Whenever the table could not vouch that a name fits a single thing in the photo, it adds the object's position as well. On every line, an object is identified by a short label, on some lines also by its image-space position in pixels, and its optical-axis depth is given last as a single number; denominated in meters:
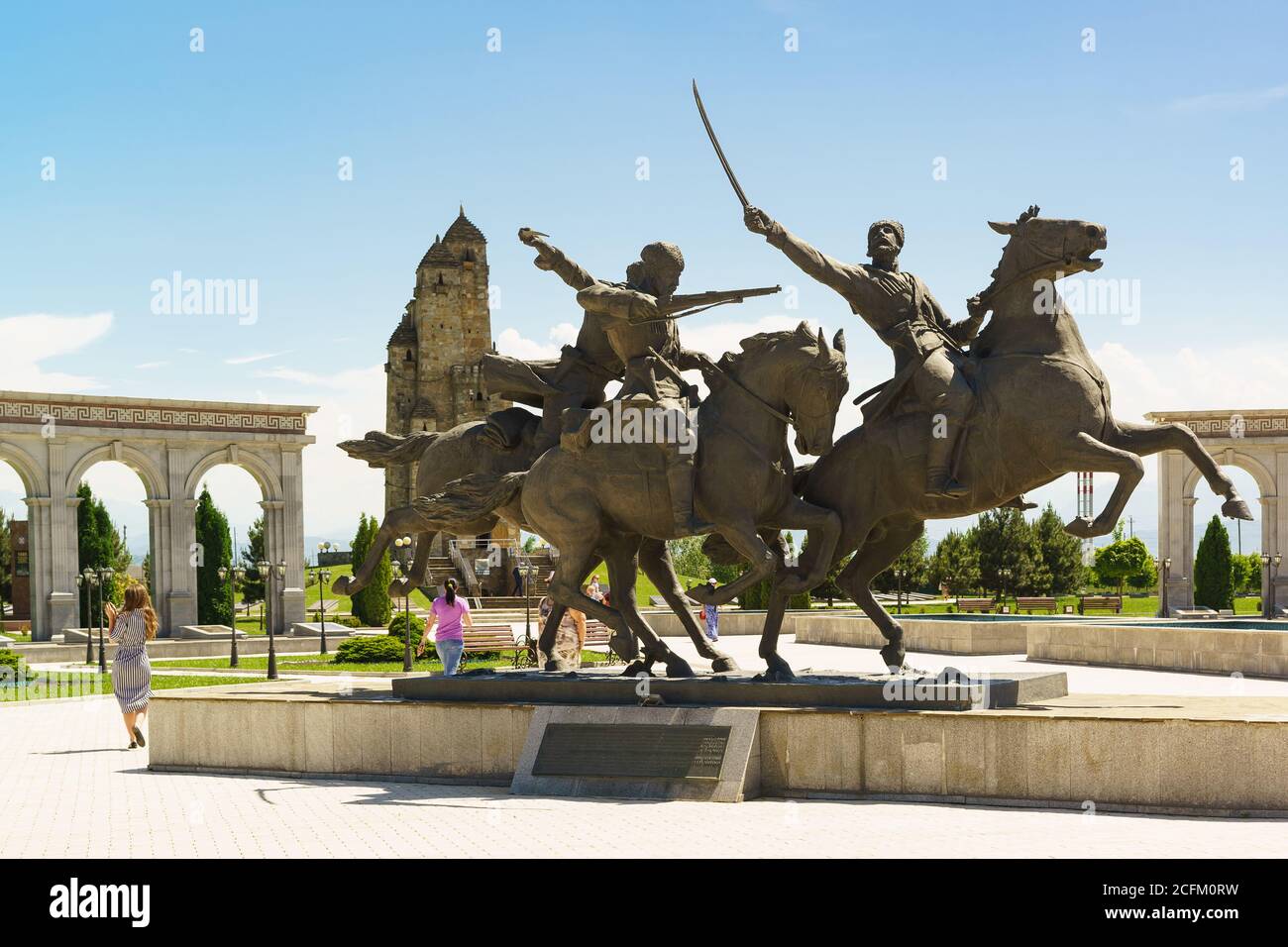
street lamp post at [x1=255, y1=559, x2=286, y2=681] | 26.44
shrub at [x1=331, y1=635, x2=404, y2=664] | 29.16
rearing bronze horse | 10.77
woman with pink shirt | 16.61
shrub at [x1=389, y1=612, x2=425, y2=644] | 32.97
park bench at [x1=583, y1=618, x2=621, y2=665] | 33.03
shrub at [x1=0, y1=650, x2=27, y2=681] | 27.56
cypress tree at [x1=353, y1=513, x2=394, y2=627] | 47.50
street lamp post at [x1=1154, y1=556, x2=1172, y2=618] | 44.74
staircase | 55.59
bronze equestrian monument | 10.29
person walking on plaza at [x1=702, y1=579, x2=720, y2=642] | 28.87
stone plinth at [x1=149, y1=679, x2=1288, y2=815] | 9.66
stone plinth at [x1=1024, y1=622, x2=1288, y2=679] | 22.32
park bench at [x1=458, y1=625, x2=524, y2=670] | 28.91
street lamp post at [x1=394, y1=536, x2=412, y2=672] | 24.74
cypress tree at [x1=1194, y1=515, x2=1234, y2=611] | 47.62
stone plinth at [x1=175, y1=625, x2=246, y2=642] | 41.50
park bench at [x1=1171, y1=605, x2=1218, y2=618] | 43.35
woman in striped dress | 14.66
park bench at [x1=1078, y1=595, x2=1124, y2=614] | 50.56
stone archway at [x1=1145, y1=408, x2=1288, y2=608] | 47.88
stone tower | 74.19
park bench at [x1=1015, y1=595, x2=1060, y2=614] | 46.09
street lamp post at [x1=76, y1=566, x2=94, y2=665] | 32.78
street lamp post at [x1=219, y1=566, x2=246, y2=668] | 30.62
